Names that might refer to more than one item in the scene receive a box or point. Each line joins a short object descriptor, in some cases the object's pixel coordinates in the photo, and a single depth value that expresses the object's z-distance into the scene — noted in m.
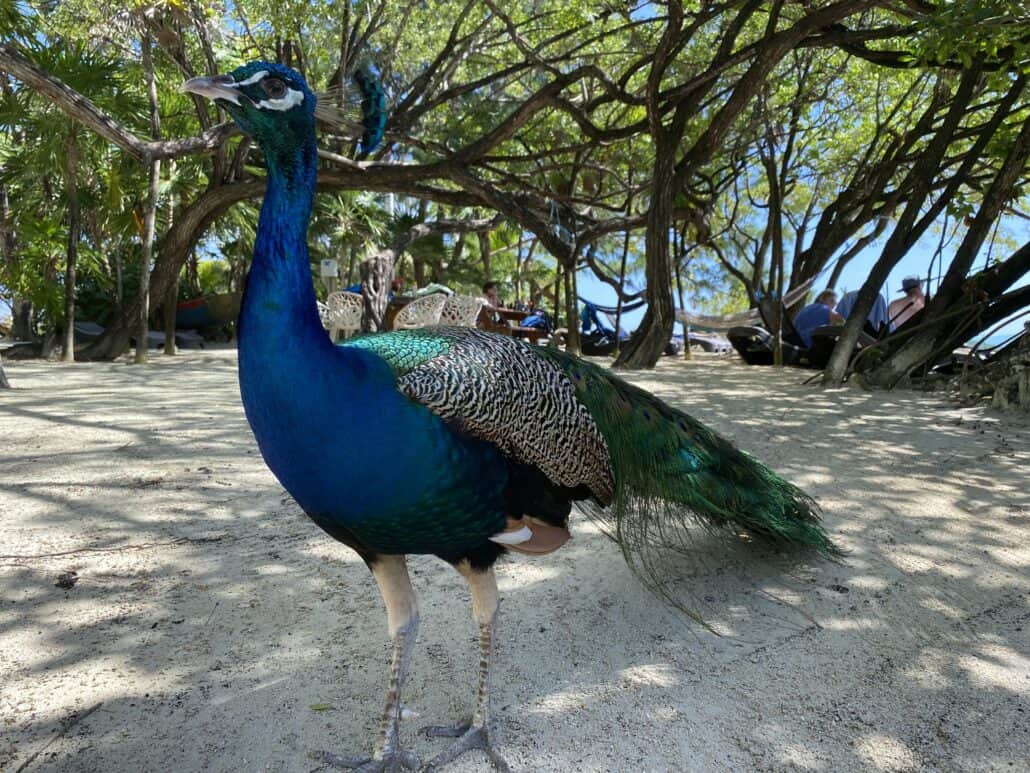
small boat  15.30
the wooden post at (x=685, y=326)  13.00
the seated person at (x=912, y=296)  9.53
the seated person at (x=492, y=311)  11.61
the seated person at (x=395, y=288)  12.27
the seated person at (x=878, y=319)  9.03
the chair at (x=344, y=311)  11.09
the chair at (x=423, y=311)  9.91
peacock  1.59
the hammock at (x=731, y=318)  12.25
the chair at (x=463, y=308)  9.91
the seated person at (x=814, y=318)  11.32
